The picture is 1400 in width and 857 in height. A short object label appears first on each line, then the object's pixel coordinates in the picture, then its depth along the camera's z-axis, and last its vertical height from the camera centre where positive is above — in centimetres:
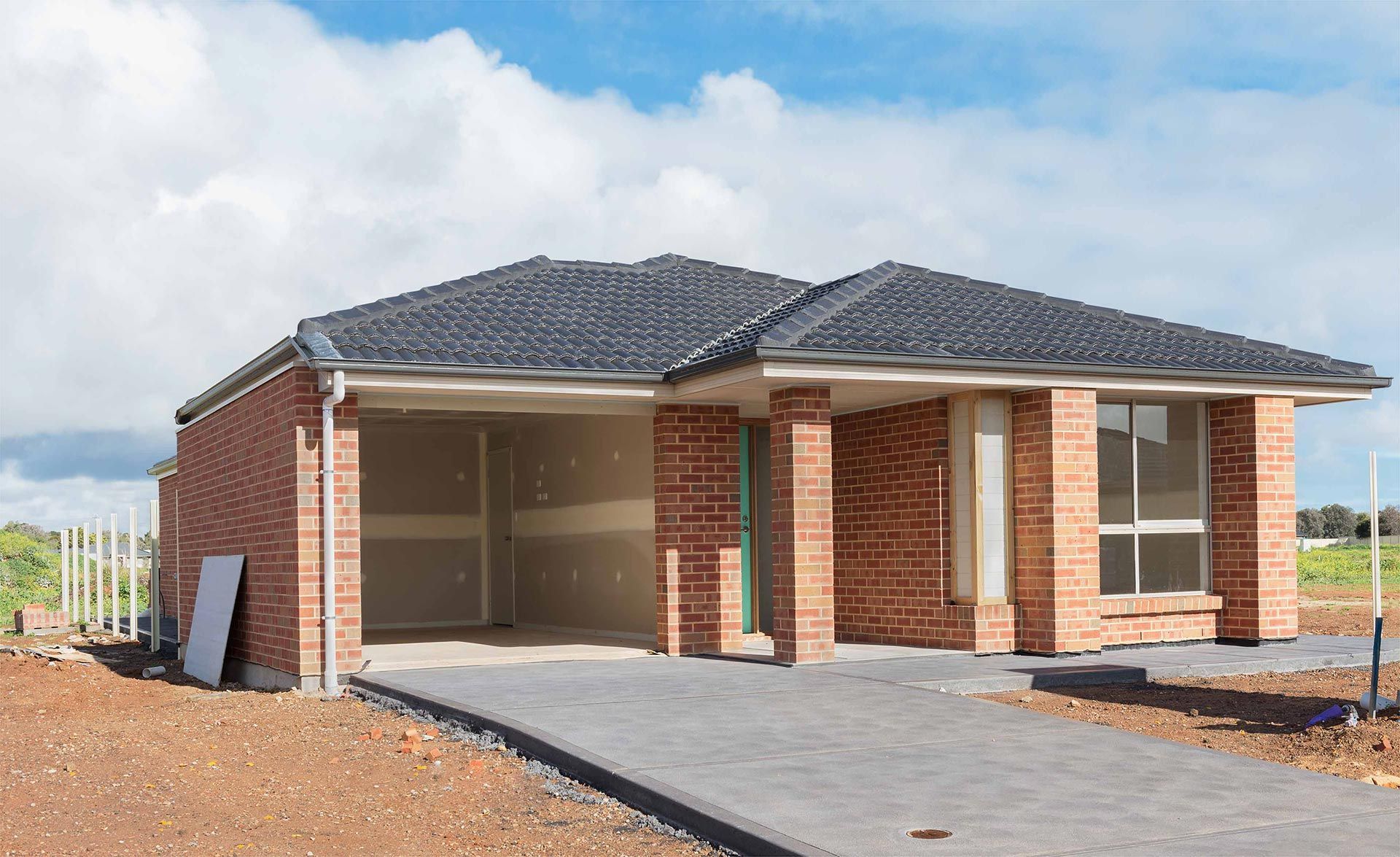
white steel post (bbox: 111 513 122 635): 2152 -190
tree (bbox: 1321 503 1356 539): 7431 -272
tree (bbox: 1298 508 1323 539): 7500 -282
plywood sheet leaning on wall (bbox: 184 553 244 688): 1412 -138
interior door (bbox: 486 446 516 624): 1905 -68
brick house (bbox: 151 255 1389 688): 1189 +28
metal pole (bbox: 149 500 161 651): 1848 -128
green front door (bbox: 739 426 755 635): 1534 -36
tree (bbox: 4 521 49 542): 6297 -179
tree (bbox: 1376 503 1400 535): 7300 -265
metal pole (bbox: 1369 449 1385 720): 878 -75
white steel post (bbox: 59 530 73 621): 2222 -92
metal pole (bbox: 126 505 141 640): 1805 -86
